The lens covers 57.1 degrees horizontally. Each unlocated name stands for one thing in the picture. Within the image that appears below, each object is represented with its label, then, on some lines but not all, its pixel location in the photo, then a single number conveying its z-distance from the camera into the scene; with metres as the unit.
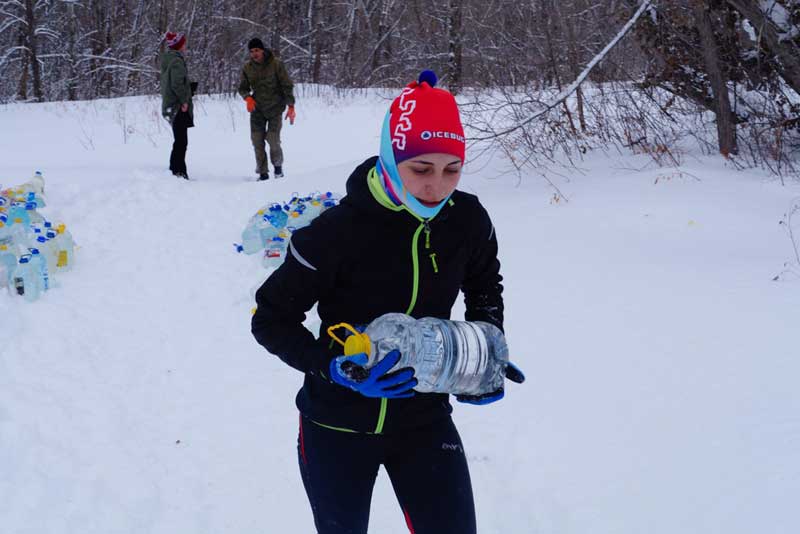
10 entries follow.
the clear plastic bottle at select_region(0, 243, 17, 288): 6.01
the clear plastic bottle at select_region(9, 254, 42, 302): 5.92
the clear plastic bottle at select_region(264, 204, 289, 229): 7.26
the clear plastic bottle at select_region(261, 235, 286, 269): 6.82
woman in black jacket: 2.04
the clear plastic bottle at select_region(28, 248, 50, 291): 5.97
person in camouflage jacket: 10.20
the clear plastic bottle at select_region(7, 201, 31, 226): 7.20
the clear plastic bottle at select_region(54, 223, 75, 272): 6.68
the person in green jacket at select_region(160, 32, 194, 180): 10.10
